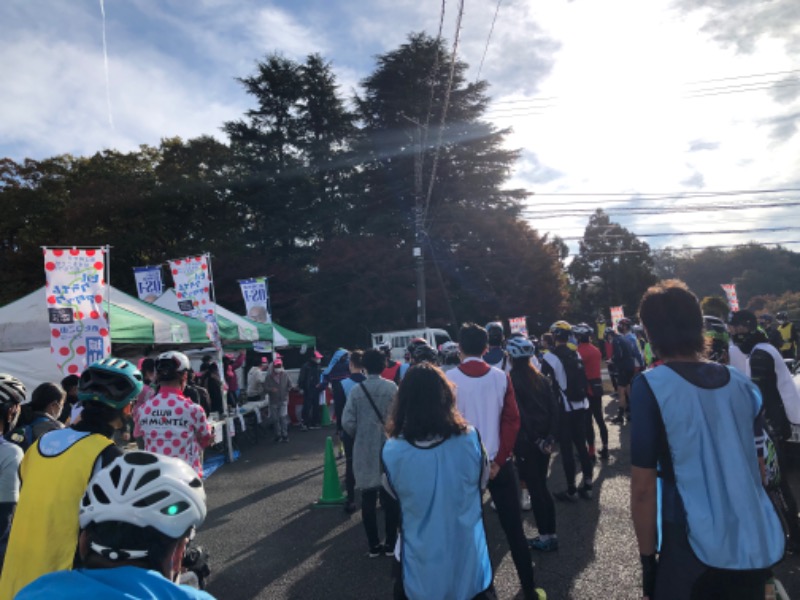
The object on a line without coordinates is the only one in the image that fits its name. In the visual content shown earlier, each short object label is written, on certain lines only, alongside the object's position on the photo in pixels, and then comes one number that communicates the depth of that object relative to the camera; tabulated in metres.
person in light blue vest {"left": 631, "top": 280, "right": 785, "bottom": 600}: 1.94
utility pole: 21.27
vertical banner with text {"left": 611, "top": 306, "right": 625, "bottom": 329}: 24.07
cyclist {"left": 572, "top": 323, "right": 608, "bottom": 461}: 7.79
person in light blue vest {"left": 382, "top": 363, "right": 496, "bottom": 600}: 2.42
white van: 19.22
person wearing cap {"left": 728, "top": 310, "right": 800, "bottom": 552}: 4.27
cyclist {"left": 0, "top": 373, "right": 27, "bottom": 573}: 2.70
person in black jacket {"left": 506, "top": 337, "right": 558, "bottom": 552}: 4.73
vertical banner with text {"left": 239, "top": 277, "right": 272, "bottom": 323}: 18.25
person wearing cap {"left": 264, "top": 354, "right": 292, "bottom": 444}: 12.49
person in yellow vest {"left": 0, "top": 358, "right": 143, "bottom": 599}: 2.11
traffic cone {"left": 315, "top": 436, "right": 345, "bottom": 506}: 6.89
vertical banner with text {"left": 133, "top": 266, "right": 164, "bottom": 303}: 18.23
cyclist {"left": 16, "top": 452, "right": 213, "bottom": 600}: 1.23
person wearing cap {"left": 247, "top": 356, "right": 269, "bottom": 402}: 13.45
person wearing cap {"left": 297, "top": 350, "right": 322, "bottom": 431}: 13.79
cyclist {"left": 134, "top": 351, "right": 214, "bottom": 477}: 4.11
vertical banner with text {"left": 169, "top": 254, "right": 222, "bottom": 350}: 11.19
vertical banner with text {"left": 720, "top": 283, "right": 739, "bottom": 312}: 22.83
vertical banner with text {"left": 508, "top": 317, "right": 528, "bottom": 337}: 21.33
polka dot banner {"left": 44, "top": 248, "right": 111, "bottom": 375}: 7.77
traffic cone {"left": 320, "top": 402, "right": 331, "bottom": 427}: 14.50
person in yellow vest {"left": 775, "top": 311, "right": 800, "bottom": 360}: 13.81
